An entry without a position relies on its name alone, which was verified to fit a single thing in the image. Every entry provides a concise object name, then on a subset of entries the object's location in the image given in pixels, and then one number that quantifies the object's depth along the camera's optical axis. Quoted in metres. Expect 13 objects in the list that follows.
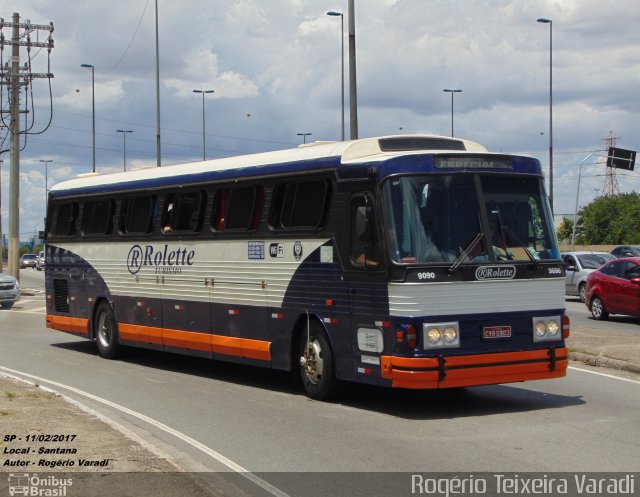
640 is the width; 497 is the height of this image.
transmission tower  111.47
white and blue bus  11.33
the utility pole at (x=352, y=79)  23.61
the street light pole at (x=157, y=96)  40.94
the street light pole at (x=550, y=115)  49.91
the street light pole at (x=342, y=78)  36.49
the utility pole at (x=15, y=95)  44.12
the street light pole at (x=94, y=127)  56.64
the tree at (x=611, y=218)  97.75
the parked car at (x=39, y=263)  90.11
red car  23.23
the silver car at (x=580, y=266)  31.34
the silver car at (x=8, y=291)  33.09
